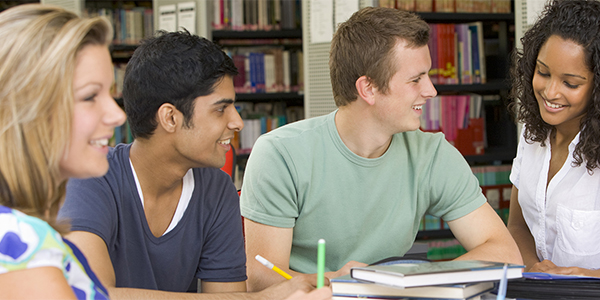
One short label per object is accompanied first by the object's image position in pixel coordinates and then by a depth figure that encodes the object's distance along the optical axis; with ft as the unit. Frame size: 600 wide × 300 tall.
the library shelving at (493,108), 11.20
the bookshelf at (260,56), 12.57
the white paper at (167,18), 11.67
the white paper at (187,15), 11.48
